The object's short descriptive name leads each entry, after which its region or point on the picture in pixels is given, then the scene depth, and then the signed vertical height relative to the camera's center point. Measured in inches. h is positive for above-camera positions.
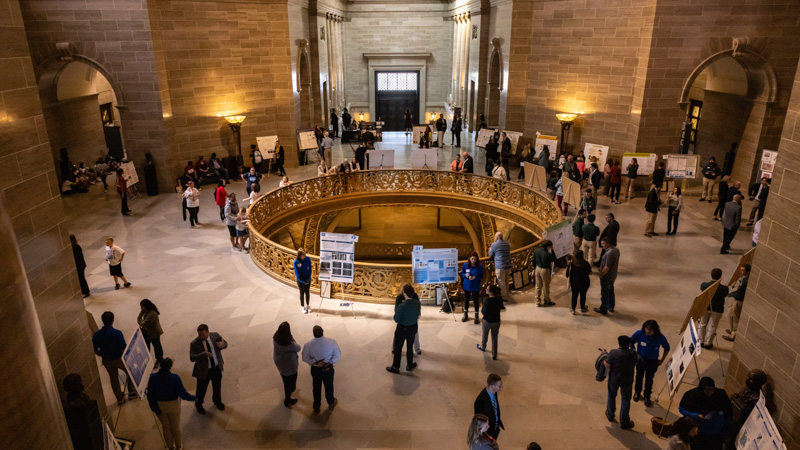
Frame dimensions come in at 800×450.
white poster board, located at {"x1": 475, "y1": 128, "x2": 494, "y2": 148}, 859.6 -101.4
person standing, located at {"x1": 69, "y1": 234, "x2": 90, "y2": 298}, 413.1 -139.5
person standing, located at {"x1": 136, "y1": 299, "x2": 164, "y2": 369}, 314.3 -137.3
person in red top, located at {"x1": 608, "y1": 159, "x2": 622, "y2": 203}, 665.6 -128.7
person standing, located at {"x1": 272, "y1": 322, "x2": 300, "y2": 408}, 286.2 -143.0
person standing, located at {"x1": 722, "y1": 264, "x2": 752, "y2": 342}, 345.4 -141.6
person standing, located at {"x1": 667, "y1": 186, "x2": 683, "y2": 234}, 546.6 -131.5
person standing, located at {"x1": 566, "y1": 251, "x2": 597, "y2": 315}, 384.8 -138.7
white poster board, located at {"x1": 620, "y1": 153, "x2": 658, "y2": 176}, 682.8 -112.5
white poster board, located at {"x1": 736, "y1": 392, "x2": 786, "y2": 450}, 216.1 -142.5
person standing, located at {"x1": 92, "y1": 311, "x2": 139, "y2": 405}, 292.0 -140.6
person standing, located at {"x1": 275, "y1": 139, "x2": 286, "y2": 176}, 794.2 -119.8
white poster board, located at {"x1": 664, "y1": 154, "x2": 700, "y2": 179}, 663.5 -114.2
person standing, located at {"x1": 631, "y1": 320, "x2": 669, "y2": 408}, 280.7 -139.4
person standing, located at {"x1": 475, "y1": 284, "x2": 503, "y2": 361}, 331.3 -138.6
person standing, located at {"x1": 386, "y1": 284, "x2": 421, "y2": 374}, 320.5 -140.7
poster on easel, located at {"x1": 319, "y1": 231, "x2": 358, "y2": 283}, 410.3 -133.8
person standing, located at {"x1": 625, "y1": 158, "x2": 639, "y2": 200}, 663.8 -125.0
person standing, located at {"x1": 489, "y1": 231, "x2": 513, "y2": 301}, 414.3 -135.8
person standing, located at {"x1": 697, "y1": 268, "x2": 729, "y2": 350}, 341.4 -149.5
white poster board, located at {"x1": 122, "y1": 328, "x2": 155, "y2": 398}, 261.3 -136.1
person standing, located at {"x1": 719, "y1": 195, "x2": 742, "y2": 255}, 491.5 -132.6
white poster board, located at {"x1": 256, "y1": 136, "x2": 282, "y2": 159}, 790.5 -105.6
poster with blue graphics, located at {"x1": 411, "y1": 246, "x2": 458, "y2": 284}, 393.7 -135.0
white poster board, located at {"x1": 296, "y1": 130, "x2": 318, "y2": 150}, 833.5 -103.8
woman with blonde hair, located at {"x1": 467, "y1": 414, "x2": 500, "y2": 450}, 214.8 -139.1
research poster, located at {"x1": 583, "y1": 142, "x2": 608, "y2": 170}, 717.9 -109.6
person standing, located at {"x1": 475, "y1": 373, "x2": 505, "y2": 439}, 231.3 -134.7
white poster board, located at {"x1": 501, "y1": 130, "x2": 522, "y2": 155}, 816.9 -98.8
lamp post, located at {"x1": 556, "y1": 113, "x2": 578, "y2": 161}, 759.1 -68.2
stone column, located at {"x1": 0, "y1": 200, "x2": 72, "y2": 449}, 140.1 -75.6
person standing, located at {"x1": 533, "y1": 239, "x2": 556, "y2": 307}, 401.9 -137.4
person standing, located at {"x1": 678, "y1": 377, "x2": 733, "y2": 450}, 237.6 -143.5
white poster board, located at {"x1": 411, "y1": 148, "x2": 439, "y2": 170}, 717.9 -112.8
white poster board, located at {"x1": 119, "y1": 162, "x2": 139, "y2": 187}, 649.6 -117.4
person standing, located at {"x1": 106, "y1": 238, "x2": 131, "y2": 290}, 430.6 -139.6
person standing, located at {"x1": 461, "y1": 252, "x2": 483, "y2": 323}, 382.9 -138.9
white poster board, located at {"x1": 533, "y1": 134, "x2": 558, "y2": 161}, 765.9 -101.8
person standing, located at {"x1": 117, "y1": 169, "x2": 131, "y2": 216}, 623.5 -128.9
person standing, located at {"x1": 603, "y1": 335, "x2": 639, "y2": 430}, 270.2 -142.5
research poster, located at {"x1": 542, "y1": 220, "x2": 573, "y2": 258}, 431.5 -128.1
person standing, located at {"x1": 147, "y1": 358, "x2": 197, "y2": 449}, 250.7 -142.9
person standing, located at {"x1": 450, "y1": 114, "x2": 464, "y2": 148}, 960.9 -98.7
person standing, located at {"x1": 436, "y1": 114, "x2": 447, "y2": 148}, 1001.5 -100.7
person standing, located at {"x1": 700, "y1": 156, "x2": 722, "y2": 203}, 668.7 -123.5
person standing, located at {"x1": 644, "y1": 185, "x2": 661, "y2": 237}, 539.2 -133.1
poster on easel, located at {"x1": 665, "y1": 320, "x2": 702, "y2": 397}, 268.2 -137.9
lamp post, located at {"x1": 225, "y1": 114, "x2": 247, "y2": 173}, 762.8 -77.0
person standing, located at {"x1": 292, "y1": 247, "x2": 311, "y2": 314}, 393.7 -138.2
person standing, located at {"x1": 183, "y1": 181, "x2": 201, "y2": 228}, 578.6 -129.0
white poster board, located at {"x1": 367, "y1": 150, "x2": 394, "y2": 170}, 729.6 -114.7
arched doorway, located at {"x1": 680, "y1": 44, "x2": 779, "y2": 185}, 679.1 -55.5
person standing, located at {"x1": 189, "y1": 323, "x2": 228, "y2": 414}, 280.8 -142.8
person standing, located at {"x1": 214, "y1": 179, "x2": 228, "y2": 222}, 587.8 -129.3
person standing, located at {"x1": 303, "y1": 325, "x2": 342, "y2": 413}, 285.1 -142.3
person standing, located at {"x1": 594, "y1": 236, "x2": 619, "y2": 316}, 381.7 -135.4
